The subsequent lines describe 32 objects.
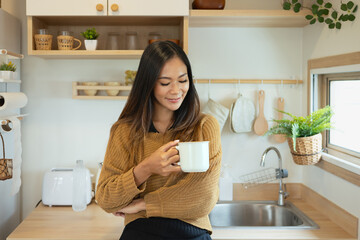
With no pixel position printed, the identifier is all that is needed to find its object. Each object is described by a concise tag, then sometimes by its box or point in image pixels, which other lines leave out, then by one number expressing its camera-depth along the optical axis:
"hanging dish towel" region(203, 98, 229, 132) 2.71
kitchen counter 2.12
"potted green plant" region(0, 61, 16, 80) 2.24
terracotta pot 2.46
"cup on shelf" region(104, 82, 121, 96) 2.63
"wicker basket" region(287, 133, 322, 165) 2.32
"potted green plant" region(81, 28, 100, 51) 2.46
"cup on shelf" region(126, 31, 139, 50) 2.53
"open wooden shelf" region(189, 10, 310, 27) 2.43
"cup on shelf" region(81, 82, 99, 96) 2.64
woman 1.53
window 2.27
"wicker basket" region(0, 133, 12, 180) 2.06
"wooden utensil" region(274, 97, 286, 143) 2.81
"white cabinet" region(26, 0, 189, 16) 2.37
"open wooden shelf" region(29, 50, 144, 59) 2.42
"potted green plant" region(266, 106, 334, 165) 2.29
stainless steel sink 2.62
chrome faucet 2.66
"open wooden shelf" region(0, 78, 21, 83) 2.19
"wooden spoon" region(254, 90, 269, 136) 2.80
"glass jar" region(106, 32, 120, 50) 2.54
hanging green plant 2.10
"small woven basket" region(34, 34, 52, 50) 2.41
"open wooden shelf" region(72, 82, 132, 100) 2.61
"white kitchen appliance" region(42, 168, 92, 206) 2.57
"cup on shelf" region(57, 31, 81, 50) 2.44
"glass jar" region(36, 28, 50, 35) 2.40
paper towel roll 2.21
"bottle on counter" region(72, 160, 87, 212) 2.49
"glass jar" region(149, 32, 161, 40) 2.56
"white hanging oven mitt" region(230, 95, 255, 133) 2.74
